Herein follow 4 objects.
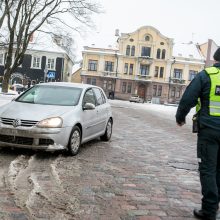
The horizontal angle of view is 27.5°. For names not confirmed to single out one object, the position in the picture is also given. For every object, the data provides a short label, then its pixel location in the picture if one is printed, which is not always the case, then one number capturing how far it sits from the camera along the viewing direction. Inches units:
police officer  188.5
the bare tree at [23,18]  1138.7
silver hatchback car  319.3
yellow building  2967.5
